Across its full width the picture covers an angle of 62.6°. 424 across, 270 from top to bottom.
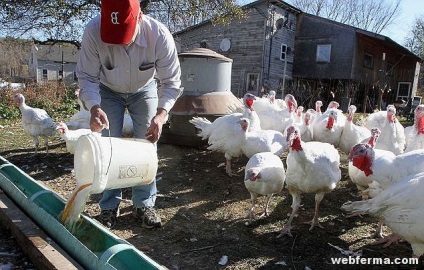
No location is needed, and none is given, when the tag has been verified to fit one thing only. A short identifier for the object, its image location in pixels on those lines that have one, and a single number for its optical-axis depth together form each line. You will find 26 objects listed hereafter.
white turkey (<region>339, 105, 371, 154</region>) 5.54
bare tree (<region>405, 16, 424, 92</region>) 35.53
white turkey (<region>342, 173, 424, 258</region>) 2.63
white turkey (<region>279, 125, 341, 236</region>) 3.59
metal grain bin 6.50
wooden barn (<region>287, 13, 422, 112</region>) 20.11
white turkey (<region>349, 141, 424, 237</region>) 3.34
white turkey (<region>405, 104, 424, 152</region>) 4.68
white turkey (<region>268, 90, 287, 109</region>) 7.42
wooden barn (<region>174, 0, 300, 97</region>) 19.42
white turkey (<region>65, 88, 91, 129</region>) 6.43
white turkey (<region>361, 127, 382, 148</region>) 4.29
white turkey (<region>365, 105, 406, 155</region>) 5.00
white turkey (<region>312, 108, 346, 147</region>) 5.75
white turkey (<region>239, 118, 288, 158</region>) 5.00
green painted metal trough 2.04
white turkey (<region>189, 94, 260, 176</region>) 5.32
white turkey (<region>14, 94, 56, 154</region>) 6.18
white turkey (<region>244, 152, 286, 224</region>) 3.79
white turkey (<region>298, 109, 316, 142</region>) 6.04
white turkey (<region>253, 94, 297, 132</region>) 6.55
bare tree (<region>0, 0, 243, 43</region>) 9.51
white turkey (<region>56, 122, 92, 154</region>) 5.28
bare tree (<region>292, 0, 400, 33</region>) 38.19
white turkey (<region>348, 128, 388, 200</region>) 3.60
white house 43.62
